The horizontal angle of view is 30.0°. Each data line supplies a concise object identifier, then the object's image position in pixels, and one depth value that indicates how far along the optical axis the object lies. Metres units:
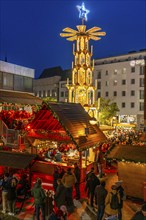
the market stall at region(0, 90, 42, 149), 17.67
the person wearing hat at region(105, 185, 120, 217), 9.79
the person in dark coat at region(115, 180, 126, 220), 10.24
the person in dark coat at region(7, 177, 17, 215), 11.15
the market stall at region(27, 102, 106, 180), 15.23
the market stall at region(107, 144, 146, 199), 13.07
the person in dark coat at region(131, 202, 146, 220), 7.09
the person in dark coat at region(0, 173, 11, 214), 11.30
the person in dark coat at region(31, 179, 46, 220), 10.38
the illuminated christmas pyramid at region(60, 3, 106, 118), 34.66
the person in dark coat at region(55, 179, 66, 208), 10.69
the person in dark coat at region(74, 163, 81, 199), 13.36
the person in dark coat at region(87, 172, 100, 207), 12.29
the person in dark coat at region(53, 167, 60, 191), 12.71
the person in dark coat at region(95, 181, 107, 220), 10.12
